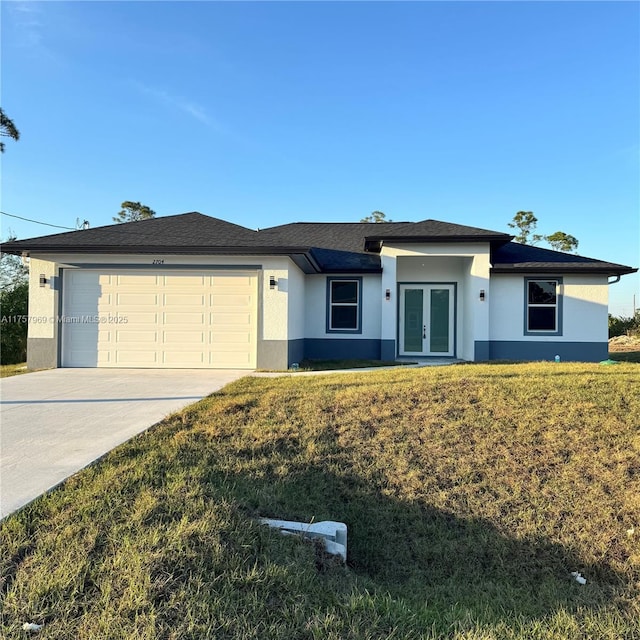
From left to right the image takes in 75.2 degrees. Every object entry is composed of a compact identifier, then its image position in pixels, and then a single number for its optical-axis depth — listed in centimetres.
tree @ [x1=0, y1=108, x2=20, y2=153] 1643
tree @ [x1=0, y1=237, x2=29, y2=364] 1470
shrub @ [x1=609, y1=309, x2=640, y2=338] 2342
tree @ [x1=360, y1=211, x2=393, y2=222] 3620
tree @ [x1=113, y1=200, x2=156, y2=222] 3516
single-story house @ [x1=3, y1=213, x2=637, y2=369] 1105
